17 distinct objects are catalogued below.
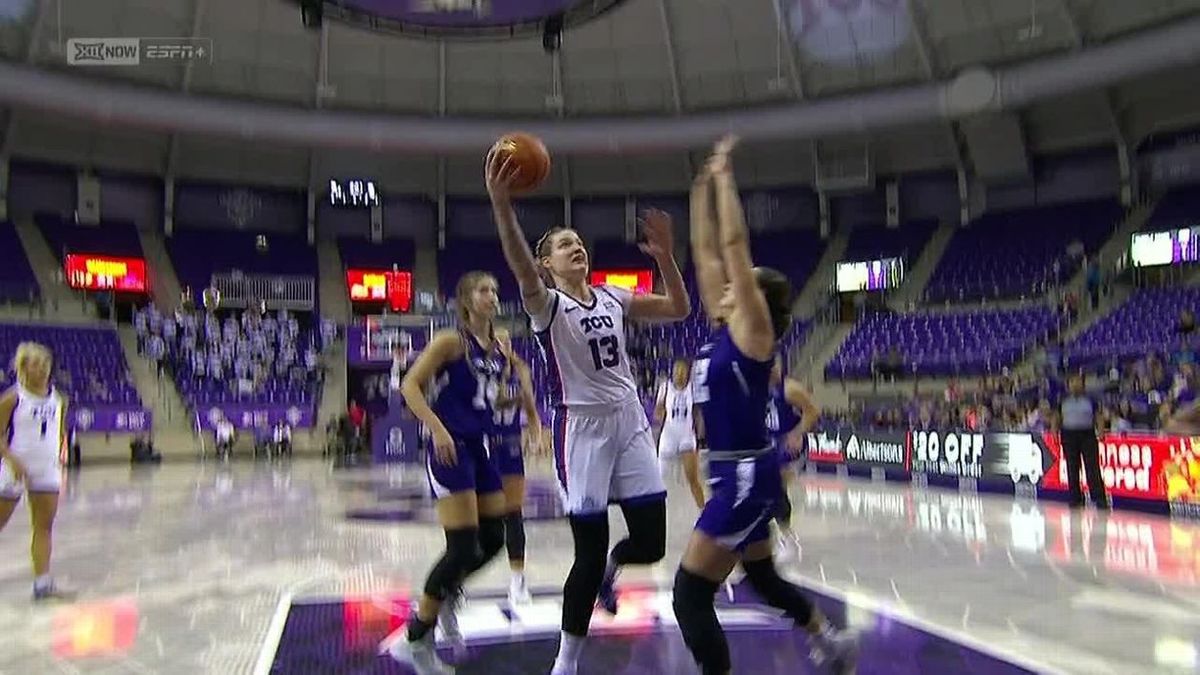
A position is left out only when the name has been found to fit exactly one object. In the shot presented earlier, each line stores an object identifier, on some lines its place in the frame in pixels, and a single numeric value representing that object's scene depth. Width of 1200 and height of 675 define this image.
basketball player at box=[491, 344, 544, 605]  5.29
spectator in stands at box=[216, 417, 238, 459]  25.58
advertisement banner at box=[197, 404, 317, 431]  26.33
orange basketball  3.94
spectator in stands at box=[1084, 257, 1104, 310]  25.12
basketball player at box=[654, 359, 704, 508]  9.46
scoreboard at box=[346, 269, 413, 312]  31.95
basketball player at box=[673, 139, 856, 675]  3.48
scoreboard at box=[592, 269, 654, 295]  32.09
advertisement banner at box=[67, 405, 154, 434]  23.98
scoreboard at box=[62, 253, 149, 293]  28.91
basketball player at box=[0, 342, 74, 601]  6.39
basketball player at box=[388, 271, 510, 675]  4.61
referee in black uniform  11.65
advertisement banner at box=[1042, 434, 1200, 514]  10.96
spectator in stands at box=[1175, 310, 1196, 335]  20.27
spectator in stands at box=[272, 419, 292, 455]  26.38
